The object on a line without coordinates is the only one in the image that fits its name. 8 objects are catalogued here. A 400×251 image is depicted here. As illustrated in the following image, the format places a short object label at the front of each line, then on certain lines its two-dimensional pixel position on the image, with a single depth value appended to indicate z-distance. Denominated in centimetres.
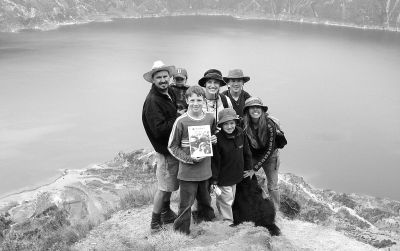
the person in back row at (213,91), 453
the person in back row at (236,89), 505
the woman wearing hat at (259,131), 479
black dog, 470
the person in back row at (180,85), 461
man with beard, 418
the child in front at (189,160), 407
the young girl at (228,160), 438
